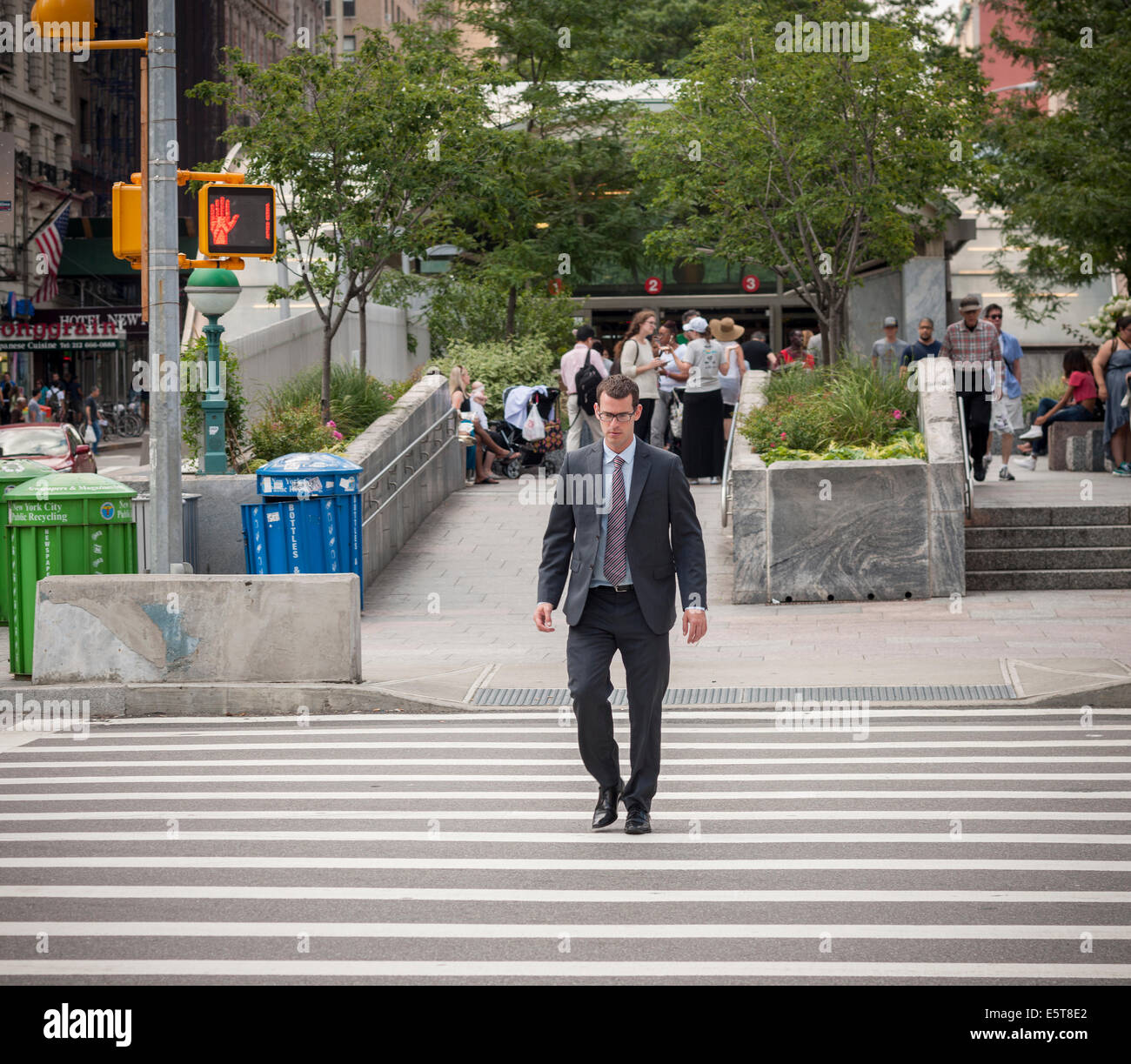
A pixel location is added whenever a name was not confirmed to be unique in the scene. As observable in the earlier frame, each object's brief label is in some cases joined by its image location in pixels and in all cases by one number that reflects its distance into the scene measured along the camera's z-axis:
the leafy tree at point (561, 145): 30.50
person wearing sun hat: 21.16
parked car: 22.34
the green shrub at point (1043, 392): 24.91
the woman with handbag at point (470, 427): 21.37
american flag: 50.81
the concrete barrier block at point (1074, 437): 20.22
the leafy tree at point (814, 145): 20.09
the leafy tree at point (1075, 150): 22.86
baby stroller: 23.05
